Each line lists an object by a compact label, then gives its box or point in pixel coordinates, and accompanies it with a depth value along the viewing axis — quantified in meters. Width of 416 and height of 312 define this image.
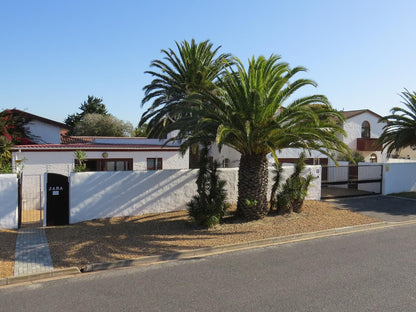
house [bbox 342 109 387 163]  30.75
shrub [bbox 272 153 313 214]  12.56
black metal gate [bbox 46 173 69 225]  10.84
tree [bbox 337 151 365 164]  26.48
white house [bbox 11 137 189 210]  15.03
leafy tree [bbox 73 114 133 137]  45.06
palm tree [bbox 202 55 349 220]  10.49
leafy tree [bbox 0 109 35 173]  14.94
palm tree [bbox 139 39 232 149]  20.58
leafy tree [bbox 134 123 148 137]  50.12
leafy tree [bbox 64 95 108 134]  56.62
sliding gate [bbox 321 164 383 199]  17.98
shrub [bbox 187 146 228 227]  10.58
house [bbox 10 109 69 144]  21.81
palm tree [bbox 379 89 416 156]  18.78
